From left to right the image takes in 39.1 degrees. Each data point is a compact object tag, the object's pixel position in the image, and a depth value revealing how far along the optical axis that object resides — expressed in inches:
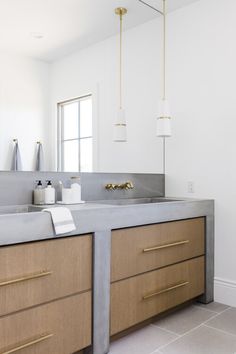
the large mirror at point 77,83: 81.1
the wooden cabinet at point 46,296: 57.2
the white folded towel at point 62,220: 62.9
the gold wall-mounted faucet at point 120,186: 101.4
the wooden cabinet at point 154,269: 76.5
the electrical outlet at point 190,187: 112.1
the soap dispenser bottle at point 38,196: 82.0
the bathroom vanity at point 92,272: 58.3
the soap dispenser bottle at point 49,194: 82.6
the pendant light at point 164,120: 105.0
